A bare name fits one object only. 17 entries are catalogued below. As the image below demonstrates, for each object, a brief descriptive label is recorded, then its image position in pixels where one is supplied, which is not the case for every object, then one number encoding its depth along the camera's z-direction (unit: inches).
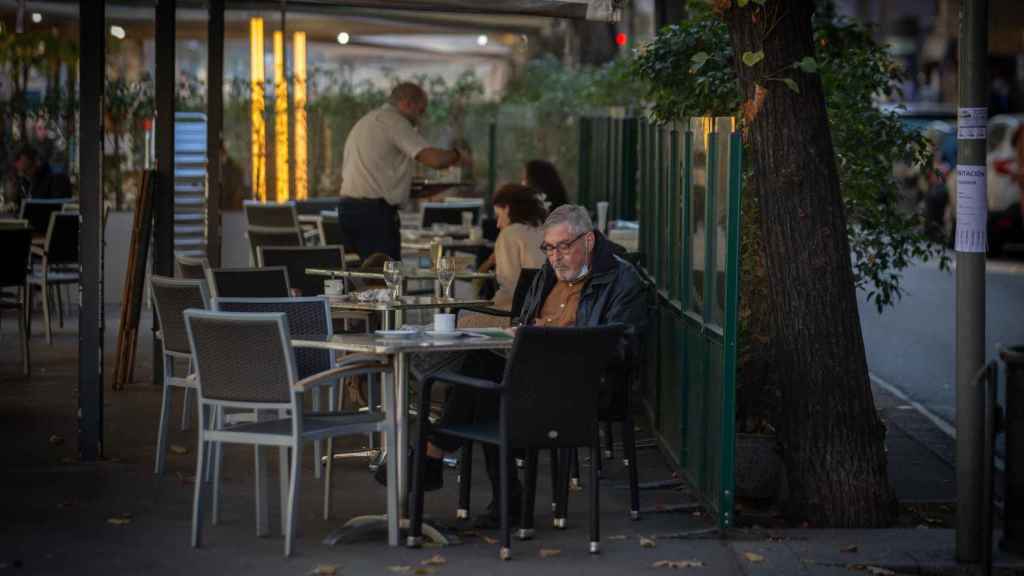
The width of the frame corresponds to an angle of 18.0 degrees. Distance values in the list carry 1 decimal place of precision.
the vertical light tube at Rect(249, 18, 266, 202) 1277.6
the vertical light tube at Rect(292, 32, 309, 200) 1301.4
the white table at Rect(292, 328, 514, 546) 510.5
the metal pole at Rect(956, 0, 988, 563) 491.8
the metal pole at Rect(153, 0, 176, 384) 805.8
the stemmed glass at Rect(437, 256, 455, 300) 683.1
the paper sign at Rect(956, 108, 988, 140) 487.0
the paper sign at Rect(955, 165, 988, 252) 492.1
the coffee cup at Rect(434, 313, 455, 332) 540.5
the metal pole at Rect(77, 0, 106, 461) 638.8
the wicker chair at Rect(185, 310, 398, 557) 494.0
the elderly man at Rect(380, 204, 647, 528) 571.8
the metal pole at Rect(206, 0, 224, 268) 915.0
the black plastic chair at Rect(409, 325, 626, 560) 489.9
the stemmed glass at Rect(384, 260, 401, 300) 666.4
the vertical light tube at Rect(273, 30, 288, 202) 1278.7
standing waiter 933.4
